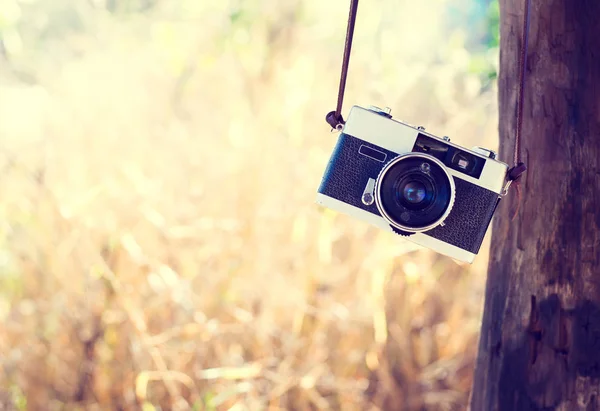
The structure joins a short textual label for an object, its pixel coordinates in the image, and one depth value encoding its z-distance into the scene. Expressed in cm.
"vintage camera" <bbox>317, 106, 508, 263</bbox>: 78
